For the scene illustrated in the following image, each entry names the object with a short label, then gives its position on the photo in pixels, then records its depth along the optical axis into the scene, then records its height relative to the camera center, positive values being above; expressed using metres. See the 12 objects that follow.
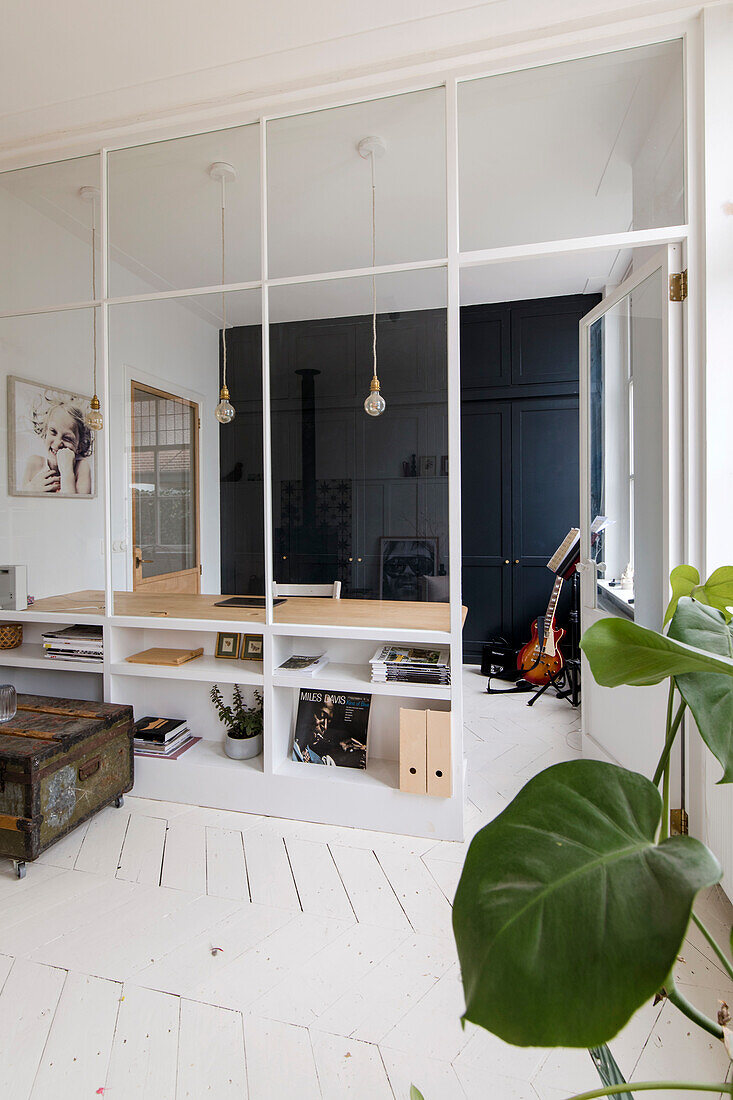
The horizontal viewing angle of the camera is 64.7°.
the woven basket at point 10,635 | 2.70 -0.45
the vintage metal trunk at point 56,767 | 1.91 -0.82
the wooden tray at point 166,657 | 2.52 -0.53
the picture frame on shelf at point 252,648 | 2.52 -0.49
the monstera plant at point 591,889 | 0.35 -0.25
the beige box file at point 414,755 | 2.13 -0.81
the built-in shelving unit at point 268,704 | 2.20 -0.74
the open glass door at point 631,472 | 2.00 +0.24
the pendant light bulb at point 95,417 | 2.58 +0.54
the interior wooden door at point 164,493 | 2.52 +0.19
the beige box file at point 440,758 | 2.11 -0.82
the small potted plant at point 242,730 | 2.43 -0.82
